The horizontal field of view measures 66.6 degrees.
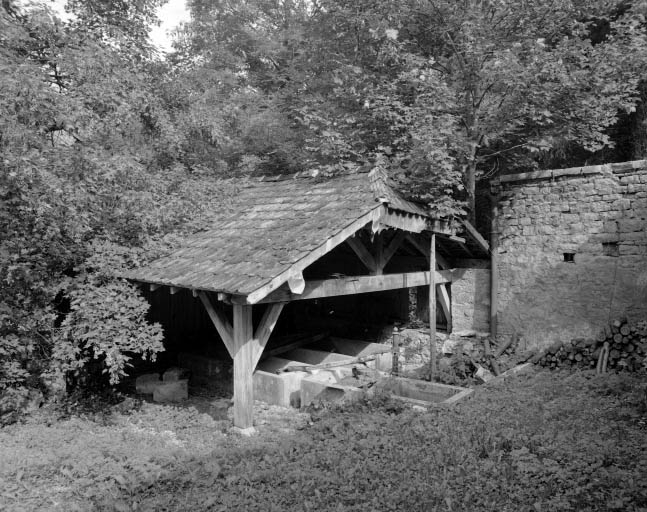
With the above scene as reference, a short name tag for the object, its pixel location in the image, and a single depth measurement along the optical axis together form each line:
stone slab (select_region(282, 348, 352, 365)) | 8.68
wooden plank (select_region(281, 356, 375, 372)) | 7.91
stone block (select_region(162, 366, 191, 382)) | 8.38
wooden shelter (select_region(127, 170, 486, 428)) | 5.94
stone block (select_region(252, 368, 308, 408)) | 7.39
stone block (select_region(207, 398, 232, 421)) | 7.01
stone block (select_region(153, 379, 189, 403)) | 7.95
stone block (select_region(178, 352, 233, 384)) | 8.61
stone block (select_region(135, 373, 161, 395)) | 8.27
